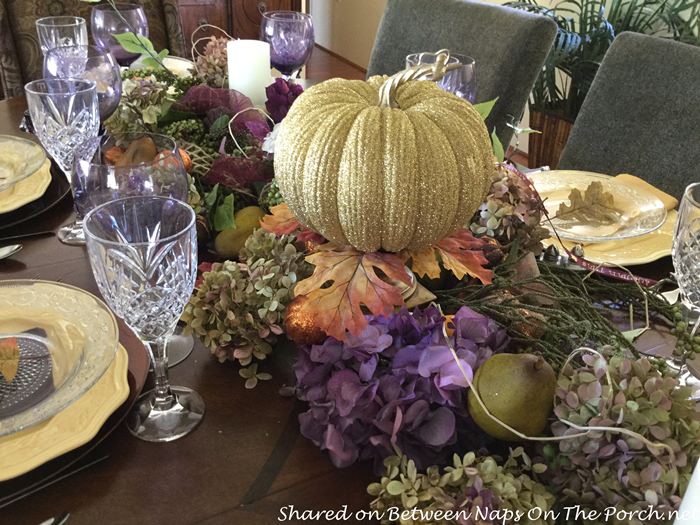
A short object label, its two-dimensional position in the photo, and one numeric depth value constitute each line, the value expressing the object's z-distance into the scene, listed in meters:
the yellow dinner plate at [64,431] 0.46
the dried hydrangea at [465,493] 0.40
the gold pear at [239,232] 0.74
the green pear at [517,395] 0.45
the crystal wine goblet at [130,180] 0.66
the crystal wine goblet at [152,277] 0.49
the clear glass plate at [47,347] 0.49
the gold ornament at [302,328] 0.53
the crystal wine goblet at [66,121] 0.78
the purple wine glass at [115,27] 1.32
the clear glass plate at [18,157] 0.90
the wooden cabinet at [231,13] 3.03
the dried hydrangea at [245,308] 0.56
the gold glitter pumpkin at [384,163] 0.50
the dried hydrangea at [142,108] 0.93
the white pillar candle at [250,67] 1.03
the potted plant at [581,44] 2.07
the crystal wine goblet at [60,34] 1.28
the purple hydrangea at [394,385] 0.47
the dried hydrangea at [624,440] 0.40
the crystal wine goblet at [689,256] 0.59
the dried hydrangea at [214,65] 1.12
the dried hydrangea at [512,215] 0.66
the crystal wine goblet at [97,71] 0.94
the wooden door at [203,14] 3.01
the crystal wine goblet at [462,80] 0.88
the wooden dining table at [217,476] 0.45
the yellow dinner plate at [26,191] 0.83
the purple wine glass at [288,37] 1.18
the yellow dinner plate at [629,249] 0.74
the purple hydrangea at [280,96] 0.94
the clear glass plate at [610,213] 0.79
